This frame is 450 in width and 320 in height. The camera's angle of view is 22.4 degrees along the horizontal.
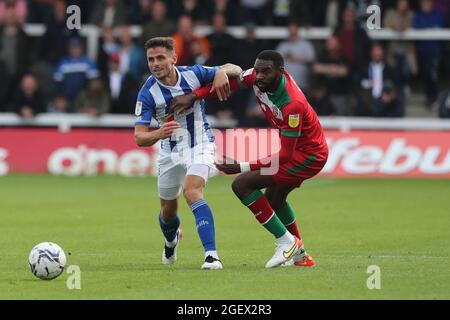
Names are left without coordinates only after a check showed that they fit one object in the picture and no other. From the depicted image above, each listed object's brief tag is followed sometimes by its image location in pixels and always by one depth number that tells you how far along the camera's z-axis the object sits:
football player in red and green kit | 10.99
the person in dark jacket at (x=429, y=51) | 23.66
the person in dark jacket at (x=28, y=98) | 23.34
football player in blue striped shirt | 11.09
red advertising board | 21.64
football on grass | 10.41
